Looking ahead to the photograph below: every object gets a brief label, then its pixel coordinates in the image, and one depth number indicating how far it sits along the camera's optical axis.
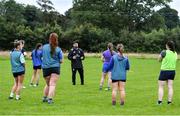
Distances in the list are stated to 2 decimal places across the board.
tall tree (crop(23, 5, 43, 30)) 115.45
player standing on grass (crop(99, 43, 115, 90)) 21.03
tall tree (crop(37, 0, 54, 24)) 111.25
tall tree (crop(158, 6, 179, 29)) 126.66
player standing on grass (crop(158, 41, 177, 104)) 16.03
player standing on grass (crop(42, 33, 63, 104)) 15.80
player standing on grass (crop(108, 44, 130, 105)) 16.11
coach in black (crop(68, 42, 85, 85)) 23.80
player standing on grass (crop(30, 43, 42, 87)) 22.94
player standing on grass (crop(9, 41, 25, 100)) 16.98
